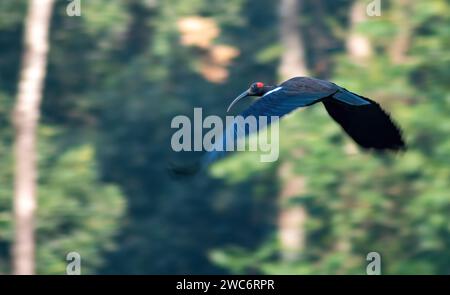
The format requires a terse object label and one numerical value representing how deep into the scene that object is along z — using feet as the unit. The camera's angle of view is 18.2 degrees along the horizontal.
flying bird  31.09
